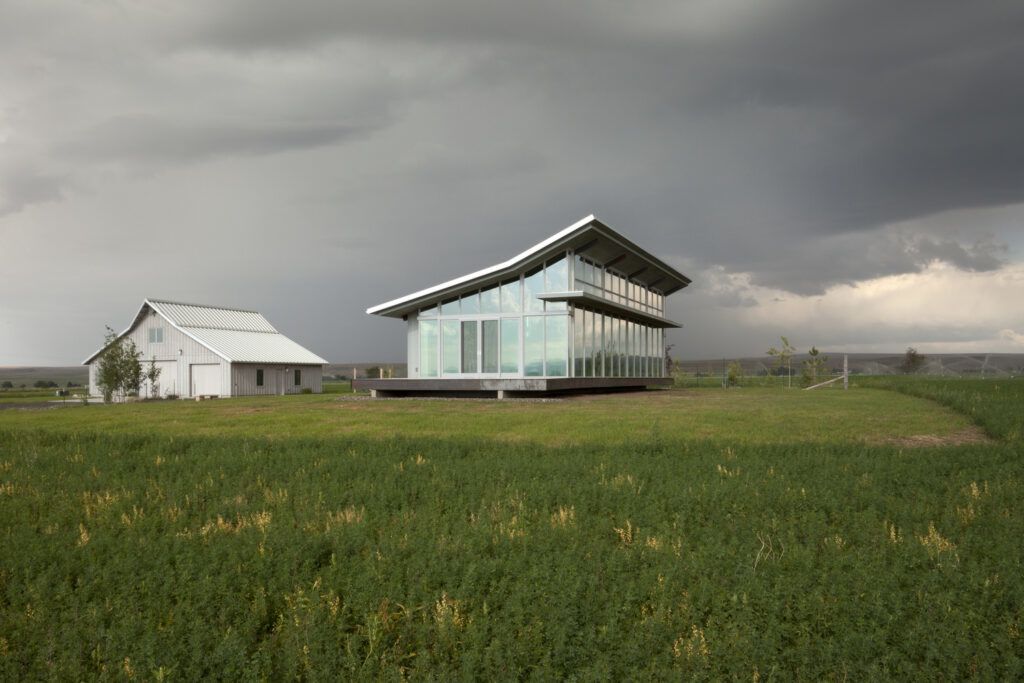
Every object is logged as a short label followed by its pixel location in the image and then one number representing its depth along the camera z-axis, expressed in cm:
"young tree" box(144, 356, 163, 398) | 4675
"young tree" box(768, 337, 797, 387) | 4722
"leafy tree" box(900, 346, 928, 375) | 7556
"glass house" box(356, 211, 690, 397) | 2962
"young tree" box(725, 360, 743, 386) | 5034
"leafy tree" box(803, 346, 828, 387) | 4566
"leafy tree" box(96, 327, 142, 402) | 4216
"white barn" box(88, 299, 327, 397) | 4744
